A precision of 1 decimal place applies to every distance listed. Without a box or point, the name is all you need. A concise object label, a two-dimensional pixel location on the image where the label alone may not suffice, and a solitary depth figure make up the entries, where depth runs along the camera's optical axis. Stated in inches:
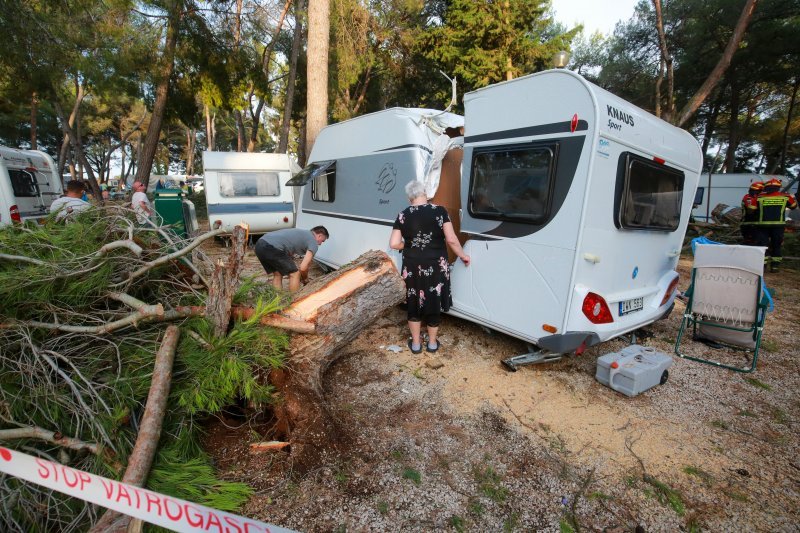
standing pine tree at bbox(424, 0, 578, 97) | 480.1
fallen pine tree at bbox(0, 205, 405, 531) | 73.8
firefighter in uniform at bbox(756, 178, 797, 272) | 258.5
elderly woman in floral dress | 141.4
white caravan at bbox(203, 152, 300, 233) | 375.6
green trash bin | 335.0
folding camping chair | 142.1
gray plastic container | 123.0
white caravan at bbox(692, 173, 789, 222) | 522.6
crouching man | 179.0
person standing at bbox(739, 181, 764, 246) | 275.1
